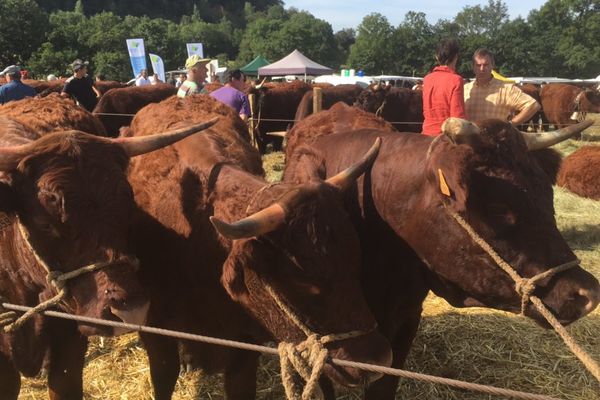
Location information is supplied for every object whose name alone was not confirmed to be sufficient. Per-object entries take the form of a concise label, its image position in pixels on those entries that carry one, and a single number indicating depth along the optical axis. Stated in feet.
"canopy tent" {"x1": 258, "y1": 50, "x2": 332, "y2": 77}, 100.53
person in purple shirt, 23.53
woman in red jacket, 14.15
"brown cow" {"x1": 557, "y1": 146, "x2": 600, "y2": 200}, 30.07
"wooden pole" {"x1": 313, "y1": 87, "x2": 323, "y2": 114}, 32.48
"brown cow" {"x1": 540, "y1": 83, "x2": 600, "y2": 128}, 61.95
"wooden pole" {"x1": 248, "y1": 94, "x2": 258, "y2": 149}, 39.47
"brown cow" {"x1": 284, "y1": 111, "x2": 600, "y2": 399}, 7.34
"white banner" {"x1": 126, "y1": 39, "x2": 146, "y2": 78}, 81.00
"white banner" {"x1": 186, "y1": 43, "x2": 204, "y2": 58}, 88.02
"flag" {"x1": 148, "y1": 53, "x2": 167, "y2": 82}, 77.13
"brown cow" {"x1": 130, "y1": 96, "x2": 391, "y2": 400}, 7.30
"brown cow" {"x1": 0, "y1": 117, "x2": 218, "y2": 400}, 7.76
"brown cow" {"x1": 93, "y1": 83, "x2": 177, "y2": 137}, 41.65
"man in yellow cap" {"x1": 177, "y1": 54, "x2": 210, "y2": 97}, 22.97
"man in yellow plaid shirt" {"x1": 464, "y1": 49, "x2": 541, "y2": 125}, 15.85
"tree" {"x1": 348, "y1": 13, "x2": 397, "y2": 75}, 239.30
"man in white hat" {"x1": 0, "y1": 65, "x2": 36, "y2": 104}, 25.70
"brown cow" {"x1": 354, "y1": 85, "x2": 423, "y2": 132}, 44.39
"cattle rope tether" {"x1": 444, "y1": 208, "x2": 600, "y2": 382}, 6.92
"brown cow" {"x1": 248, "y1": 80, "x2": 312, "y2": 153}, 48.80
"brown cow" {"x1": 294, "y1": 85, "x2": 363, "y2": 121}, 52.44
